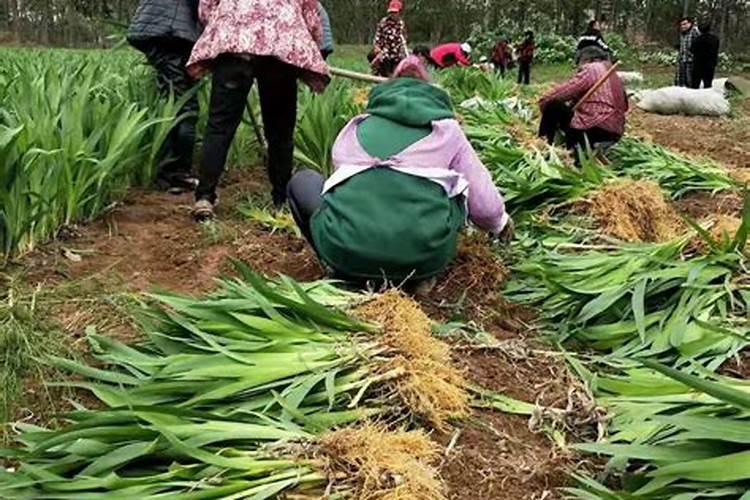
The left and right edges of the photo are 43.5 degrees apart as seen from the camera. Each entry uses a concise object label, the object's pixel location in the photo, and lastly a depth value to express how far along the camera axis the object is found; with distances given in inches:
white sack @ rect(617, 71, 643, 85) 618.1
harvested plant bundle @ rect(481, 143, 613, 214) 150.9
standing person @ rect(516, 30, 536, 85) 690.8
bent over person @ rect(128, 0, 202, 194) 155.6
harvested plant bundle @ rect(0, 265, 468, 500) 63.9
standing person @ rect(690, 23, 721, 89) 504.1
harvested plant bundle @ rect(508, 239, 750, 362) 93.6
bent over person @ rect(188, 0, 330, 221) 137.3
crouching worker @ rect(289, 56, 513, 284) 104.9
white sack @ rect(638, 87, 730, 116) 403.2
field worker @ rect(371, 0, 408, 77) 355.3
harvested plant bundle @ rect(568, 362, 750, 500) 59.5
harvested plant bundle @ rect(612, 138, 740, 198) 179.5
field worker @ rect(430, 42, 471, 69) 443.6
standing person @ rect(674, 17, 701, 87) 521.7
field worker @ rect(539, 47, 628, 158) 210.2
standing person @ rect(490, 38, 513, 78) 736.3
